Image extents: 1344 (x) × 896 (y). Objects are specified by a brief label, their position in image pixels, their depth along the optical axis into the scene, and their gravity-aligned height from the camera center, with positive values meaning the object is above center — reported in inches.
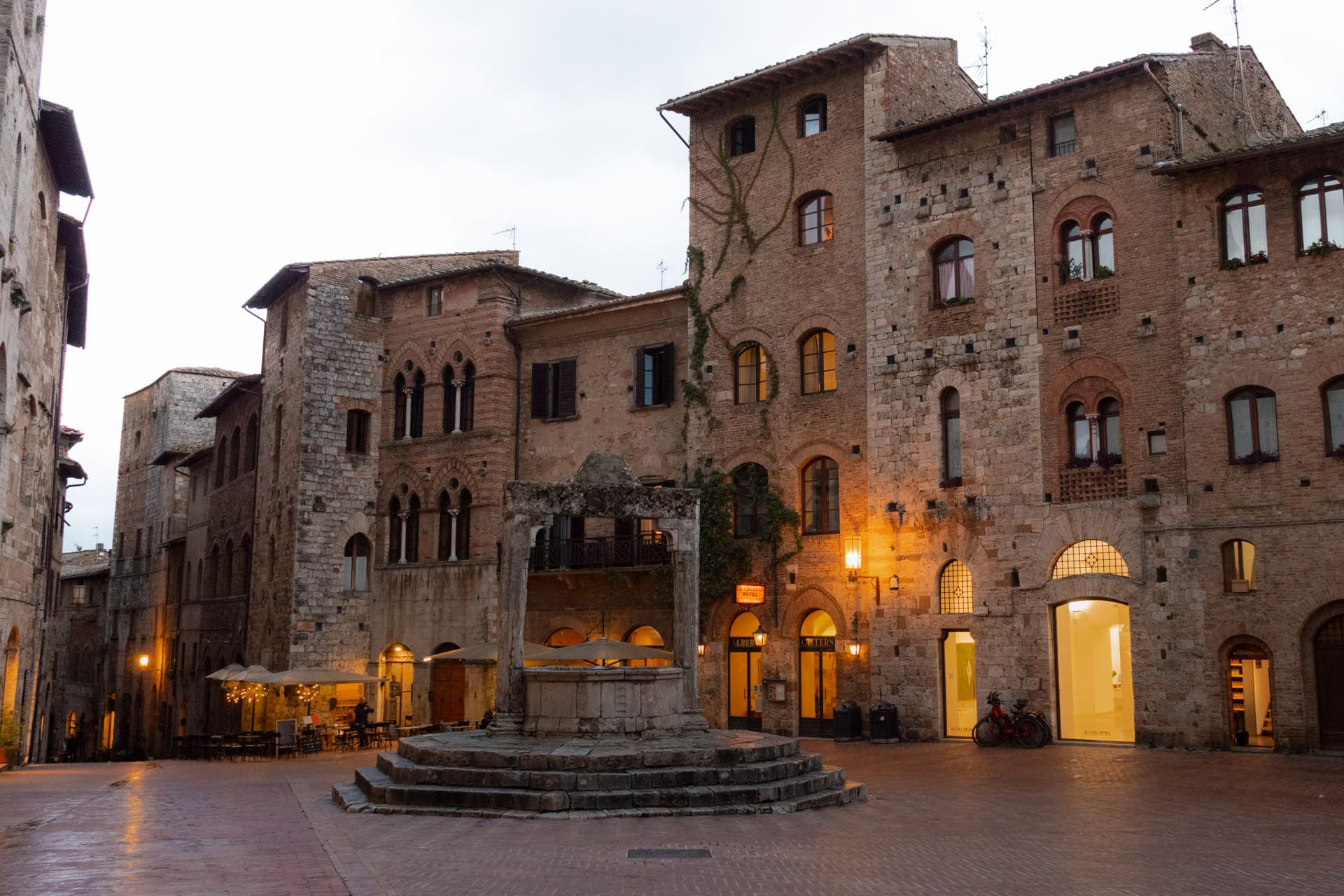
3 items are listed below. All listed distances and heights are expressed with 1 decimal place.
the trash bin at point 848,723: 1015.0 -60.2
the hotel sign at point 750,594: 1088.2 +42.0
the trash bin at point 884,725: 993.5 -60.3
